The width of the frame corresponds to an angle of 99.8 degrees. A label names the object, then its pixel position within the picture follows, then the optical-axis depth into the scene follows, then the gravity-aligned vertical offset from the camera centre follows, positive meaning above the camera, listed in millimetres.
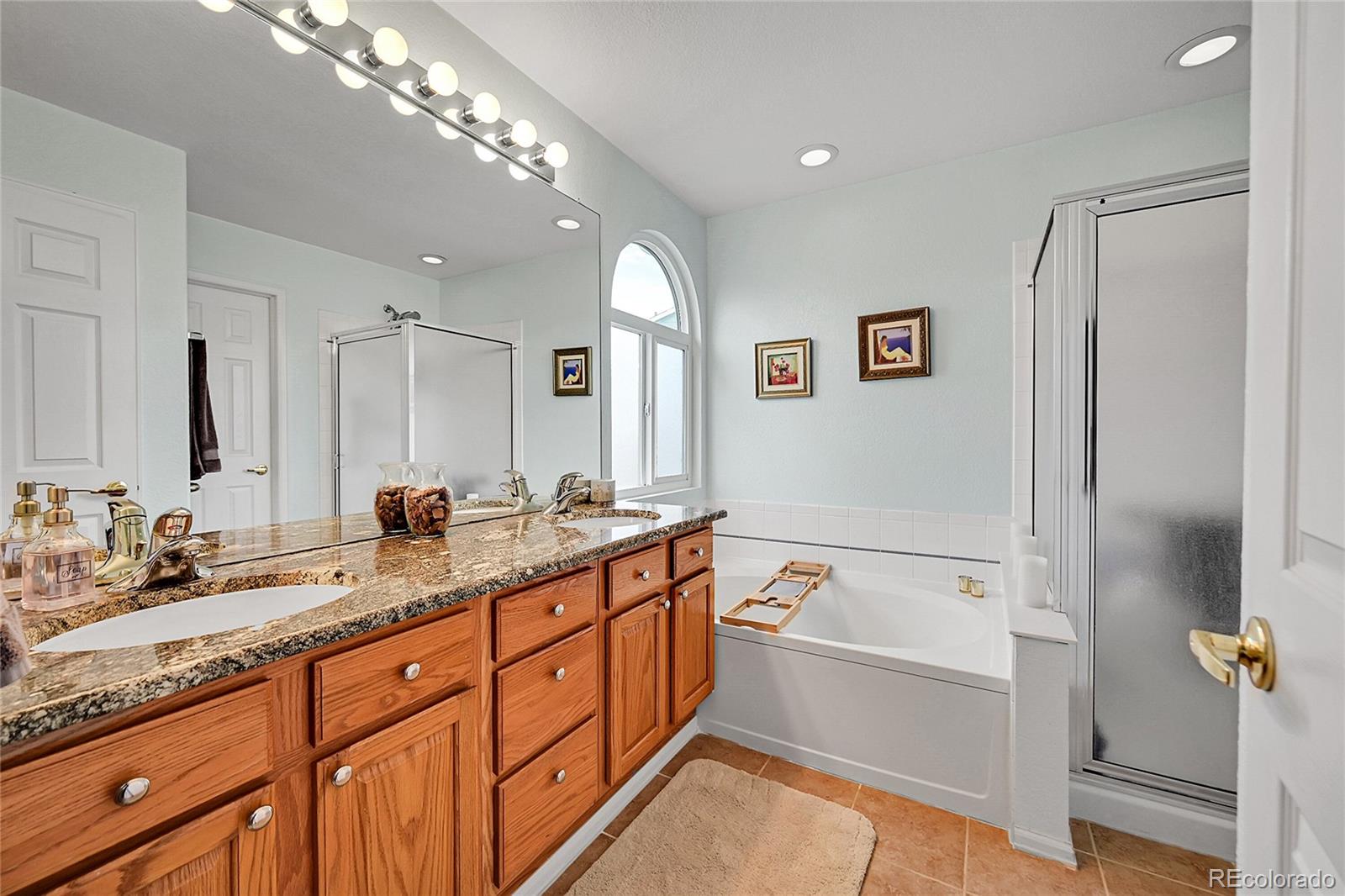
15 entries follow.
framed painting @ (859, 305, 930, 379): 2770 +480
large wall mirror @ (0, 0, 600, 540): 973 +389
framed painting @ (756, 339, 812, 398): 3076 +398
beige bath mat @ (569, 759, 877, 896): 1469 -1150
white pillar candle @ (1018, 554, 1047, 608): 1729 -431
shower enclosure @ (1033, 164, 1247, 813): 1553 -63
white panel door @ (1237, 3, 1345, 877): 414 -5
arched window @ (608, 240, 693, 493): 2891 +376
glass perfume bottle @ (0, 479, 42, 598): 905 -153
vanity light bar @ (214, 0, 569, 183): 1383 +1035
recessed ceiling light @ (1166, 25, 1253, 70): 1829 +1323
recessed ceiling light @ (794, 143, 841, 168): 2564 +1324
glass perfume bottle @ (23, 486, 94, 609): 877 -196
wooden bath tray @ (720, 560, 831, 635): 2197 -692
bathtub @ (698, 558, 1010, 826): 1755 -907
